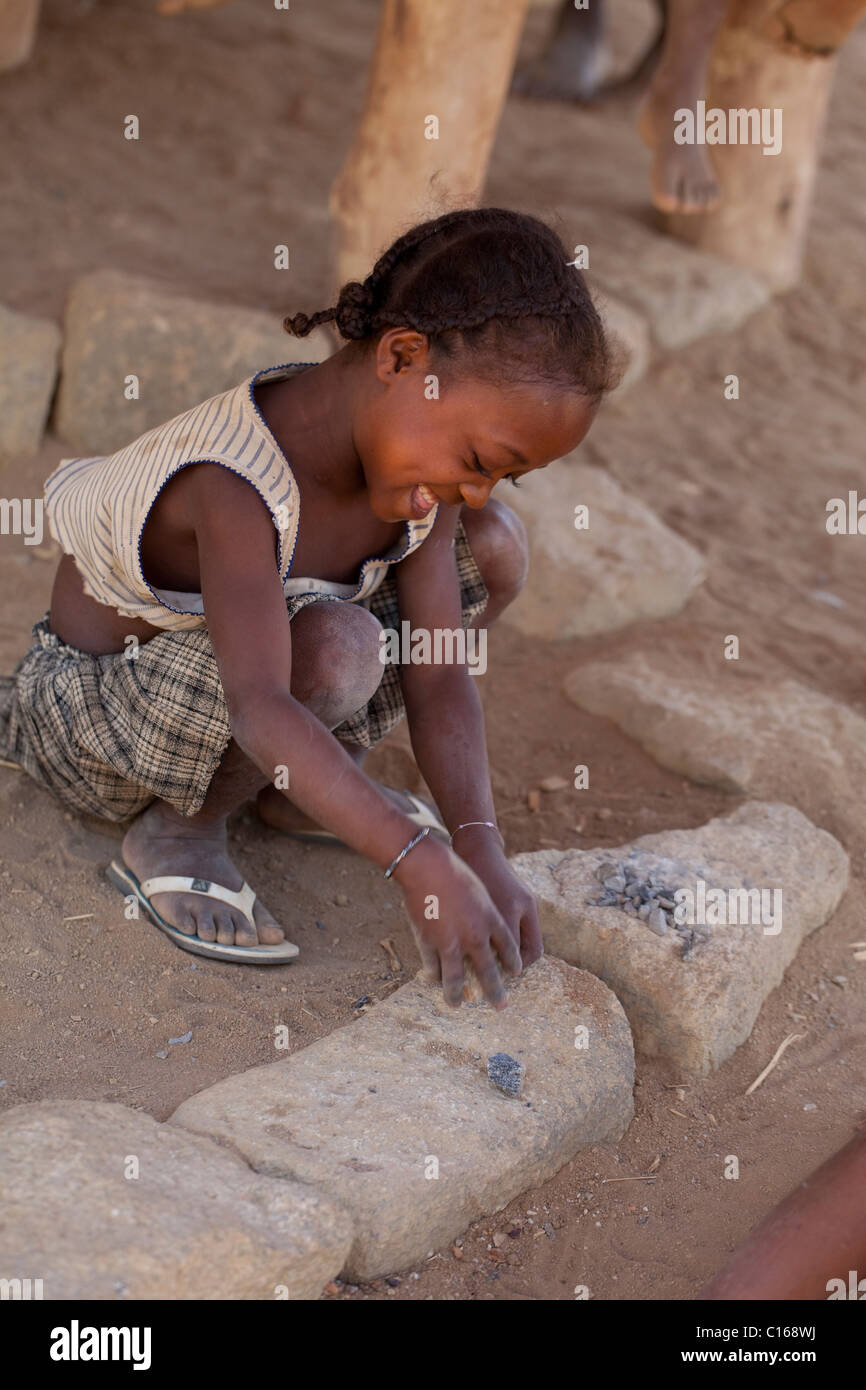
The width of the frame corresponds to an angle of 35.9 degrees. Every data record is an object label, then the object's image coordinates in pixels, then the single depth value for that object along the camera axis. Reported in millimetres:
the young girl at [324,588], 1715
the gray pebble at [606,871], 2209
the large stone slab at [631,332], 4301
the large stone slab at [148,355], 3500
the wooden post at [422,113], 3555
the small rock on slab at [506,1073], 1814
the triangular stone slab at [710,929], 2043
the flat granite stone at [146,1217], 1403
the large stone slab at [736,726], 2723
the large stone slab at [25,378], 3486
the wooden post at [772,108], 4367
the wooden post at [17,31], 4961
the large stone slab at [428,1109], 1631
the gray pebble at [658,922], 2123
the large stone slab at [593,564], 3336
